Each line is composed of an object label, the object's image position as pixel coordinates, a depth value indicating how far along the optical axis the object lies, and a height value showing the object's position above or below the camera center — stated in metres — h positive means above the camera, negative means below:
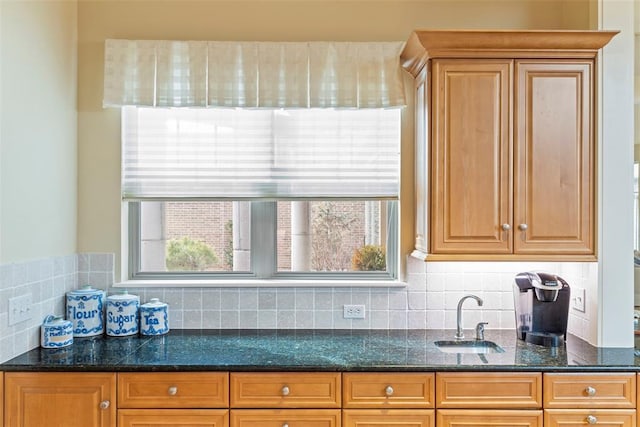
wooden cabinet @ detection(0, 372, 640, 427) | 2.09 -0.78
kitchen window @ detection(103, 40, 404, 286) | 2.64 +0.30
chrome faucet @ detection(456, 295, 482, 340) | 2.55 -0.55
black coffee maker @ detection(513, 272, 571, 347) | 2.40 -0.46
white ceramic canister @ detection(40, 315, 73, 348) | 2.32 -0.56
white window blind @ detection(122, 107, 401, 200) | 2.71 +0.34
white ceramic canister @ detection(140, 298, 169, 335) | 2.58 -0.55
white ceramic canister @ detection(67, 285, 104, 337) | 2.53 -0.50
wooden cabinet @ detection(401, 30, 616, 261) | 2.34 +0.29
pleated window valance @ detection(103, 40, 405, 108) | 2.63 +0.75
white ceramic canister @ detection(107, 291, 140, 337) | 2.56 -0.53
